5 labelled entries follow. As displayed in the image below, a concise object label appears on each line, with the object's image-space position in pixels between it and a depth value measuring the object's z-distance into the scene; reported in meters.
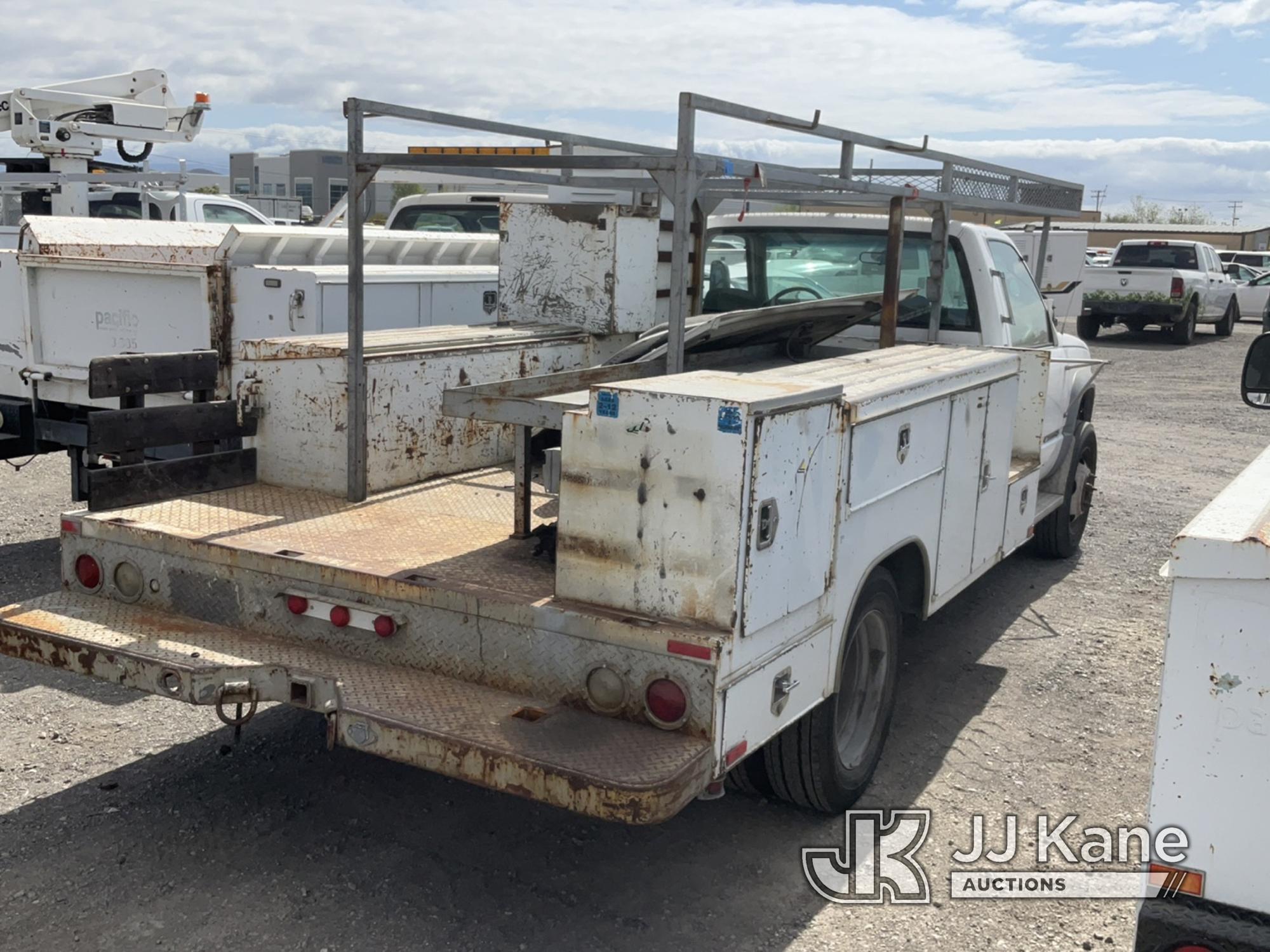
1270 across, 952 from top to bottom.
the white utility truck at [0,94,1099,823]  3.23
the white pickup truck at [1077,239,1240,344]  23.31
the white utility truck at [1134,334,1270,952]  2.23
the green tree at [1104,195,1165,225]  83.25
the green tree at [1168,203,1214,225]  78.44
